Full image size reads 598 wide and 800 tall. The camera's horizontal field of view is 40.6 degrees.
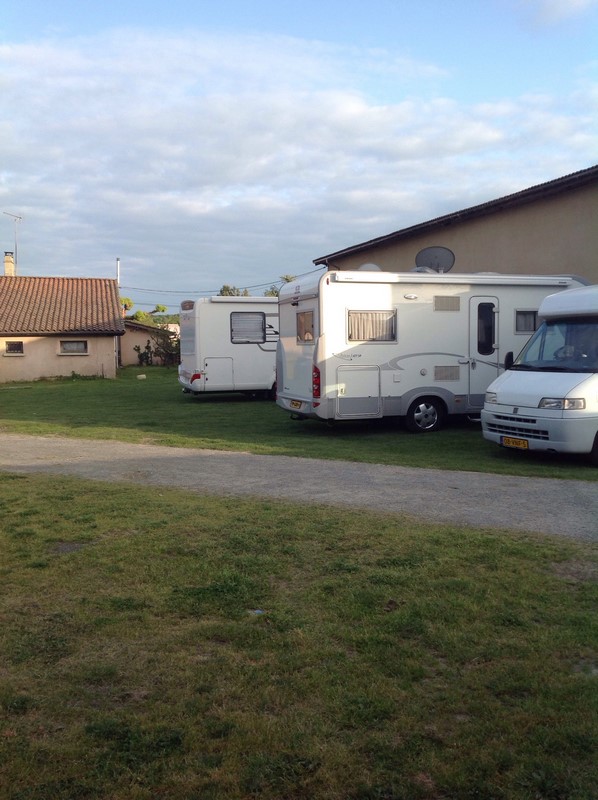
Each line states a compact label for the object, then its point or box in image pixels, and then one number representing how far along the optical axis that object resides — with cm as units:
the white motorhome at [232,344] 2231
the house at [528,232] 1672
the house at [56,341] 3469
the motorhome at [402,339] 1437
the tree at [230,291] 5906
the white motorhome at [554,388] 1099
